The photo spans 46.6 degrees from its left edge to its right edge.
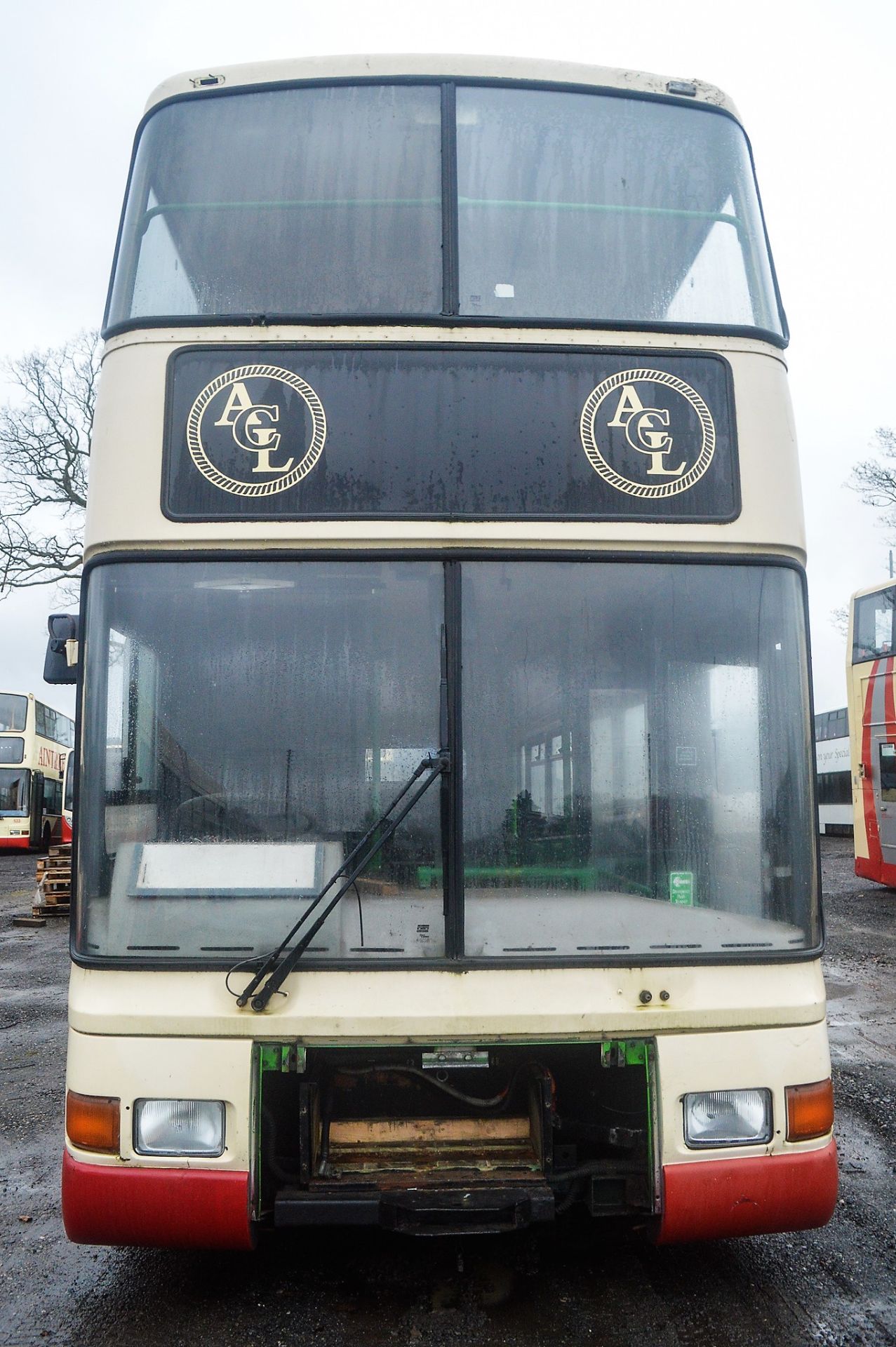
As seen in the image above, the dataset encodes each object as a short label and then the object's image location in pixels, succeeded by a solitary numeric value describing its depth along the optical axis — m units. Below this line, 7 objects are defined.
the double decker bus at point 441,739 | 2.91
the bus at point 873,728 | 14.71
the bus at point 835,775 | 26.94
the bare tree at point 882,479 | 27.52
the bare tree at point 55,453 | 24.25
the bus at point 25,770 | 27.12
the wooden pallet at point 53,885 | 14.67
